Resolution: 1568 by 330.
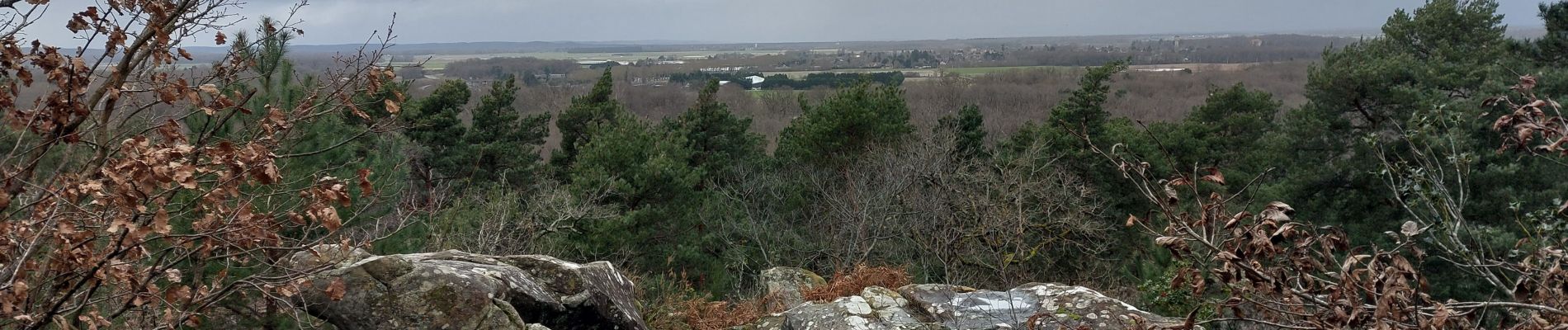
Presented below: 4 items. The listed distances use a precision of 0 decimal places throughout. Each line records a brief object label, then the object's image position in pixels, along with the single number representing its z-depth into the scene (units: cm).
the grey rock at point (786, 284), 1116
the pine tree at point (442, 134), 2219
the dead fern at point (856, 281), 1016
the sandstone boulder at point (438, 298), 632
